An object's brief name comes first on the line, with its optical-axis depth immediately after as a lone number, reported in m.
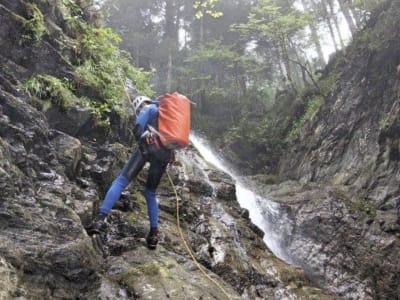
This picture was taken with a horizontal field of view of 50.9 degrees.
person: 5.62
